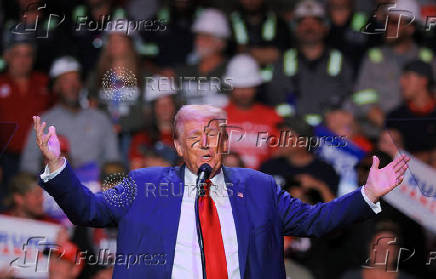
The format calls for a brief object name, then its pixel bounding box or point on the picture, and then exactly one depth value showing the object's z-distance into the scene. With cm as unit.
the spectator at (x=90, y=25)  870
